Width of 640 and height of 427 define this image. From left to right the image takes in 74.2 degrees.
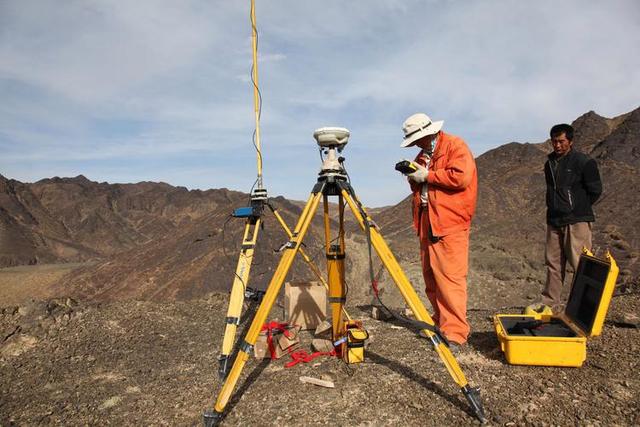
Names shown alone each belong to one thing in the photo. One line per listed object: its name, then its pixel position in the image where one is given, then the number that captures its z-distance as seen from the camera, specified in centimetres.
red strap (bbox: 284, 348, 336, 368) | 369
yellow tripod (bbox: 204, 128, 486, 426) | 258
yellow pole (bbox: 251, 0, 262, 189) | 343
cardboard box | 471
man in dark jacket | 427
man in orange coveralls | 356
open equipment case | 322
